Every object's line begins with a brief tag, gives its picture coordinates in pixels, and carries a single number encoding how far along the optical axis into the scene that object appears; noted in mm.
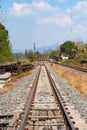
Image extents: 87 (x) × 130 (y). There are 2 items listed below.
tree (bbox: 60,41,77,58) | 165450
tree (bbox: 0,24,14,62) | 65931
